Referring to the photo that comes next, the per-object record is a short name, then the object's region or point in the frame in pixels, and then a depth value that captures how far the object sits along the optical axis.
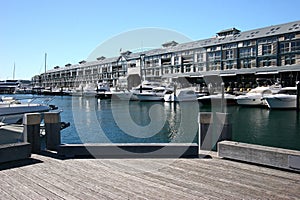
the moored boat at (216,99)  43.94
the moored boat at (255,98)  39.44
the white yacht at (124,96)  58.10
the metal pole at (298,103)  34.55
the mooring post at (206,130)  7.02
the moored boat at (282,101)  35.62
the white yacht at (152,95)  54.76
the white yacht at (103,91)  72.49
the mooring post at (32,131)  6.71
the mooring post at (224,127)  6.81
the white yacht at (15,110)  15.29
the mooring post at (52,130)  7.04
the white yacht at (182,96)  49.72
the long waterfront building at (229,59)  48.94
